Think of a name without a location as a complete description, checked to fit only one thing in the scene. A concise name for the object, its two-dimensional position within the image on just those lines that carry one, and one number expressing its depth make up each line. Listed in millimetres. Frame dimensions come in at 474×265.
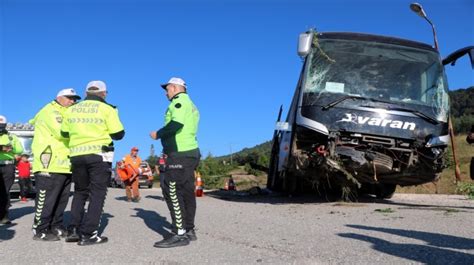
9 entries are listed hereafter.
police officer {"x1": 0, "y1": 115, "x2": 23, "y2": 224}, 8125
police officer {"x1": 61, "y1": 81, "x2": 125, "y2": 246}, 5969
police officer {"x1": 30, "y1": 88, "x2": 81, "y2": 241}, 6441
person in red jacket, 14950
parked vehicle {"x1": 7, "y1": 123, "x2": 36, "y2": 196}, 17186
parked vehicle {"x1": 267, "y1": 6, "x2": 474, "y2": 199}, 9352
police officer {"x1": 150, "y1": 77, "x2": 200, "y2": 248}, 5898
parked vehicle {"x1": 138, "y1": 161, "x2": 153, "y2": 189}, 27062
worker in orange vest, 13812
